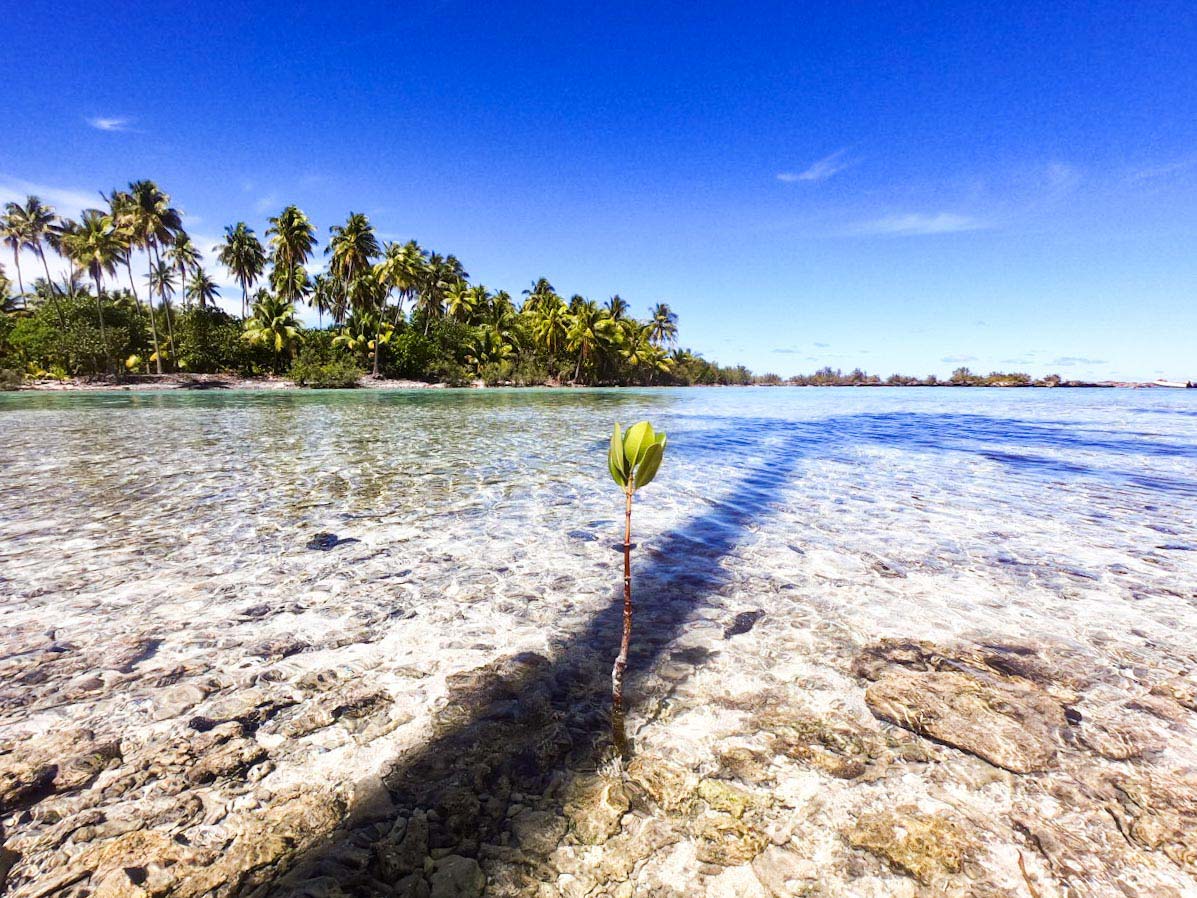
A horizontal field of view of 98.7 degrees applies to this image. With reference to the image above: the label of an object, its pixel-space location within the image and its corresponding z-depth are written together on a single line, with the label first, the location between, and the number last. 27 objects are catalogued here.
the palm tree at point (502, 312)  68.56
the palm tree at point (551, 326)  65.25
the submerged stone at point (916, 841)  1.54
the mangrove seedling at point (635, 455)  1.81
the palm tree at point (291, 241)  55.12
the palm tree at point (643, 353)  78.25
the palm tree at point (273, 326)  53.33
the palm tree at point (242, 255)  58.06
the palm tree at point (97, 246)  47.56
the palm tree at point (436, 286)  65.88
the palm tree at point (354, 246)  54.34
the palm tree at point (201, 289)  62.03
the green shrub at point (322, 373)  52.34
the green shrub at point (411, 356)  59.78
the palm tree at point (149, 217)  48.12
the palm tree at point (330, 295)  64.56
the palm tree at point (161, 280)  59.08
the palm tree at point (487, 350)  64.69
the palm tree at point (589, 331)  64.50
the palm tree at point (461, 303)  67.81
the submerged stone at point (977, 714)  2.05
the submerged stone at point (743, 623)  3.07
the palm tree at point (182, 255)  55.03
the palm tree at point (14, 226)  51.03
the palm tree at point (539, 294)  76.00
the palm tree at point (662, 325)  91.12
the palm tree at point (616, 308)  75.62
